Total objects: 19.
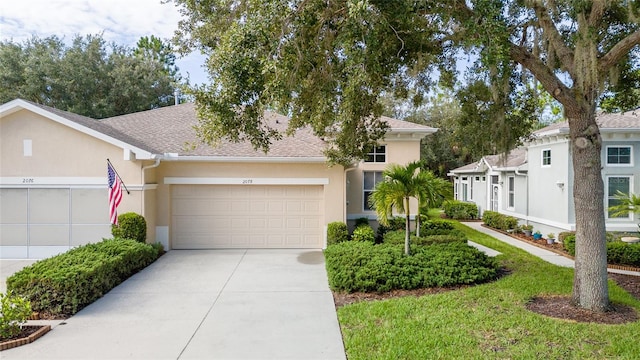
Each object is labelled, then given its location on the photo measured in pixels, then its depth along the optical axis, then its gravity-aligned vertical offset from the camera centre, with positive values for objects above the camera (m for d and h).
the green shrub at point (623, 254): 10.32 -1.85
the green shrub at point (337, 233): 11.93 -1.44
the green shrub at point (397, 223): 13.88 -1.35
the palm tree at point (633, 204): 8.90 -0.43
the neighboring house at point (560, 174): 12.83 +0.46
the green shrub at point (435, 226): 14.03 -1.47
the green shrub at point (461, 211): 22.78 -1.48
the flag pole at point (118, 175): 11.02 +0.36
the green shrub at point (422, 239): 11.21 -1.59
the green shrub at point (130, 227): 10.62 -1.12
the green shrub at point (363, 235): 12.03 -1.52
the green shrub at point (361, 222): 13.61 -1.27
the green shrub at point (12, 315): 5.43 -1.84
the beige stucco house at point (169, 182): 11.09 +0.16
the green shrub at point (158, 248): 11.22 -1.81
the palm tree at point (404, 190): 9.20 -0.08
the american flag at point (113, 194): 10.16 -0.17
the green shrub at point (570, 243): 11.58 -1.75
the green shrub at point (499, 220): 17.00 -1.61
